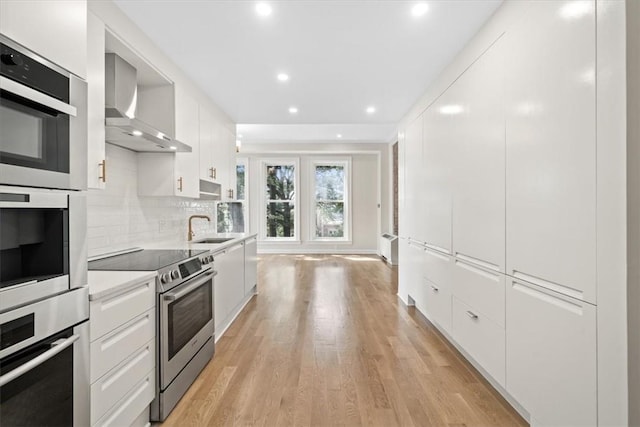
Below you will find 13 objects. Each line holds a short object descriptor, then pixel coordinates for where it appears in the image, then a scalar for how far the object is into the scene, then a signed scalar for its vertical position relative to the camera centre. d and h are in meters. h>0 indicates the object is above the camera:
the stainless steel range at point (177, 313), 1.82 -0.65
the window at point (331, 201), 8.03 +0.31
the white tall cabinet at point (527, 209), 1.33 +0.03
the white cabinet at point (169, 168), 2.83 +0.40
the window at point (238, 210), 7.53 +0.08
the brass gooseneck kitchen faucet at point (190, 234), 3.58 -0.24
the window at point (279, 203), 8.03 +0.26
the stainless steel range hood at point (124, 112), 2.04 +0.66
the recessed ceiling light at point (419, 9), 2.00 +1.31
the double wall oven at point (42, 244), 1.01 -0.11
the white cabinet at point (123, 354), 1.36 -0.67
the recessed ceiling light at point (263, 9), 2.02 +1.32
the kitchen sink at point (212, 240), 3.60 -0.31
